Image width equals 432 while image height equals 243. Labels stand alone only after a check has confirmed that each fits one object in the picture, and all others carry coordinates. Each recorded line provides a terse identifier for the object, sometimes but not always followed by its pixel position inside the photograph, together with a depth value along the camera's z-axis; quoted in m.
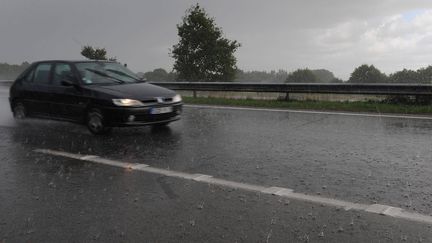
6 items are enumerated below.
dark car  8.57
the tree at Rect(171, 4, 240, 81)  46.78
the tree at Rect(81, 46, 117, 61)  41.19
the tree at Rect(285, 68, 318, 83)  78.85
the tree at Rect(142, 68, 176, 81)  89.56
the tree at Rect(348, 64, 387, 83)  61.75
